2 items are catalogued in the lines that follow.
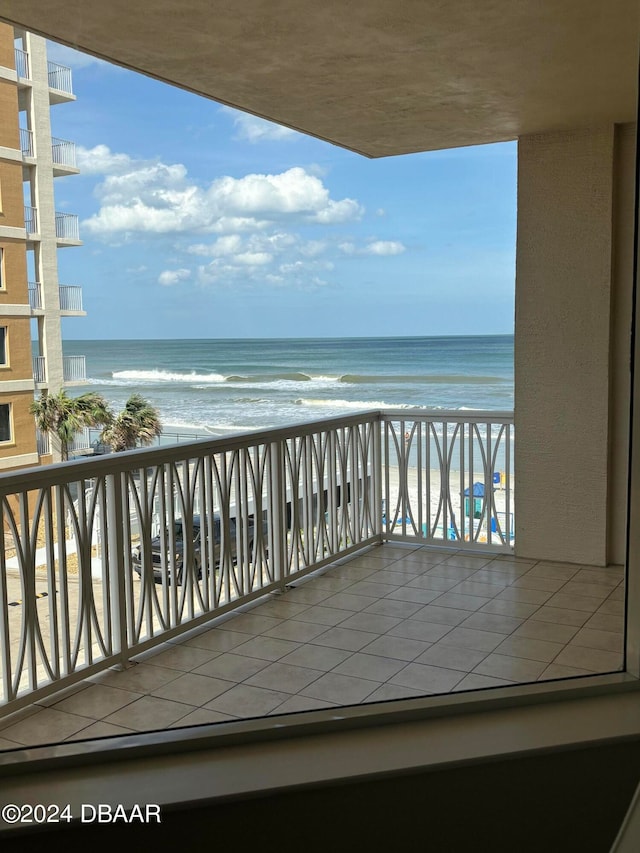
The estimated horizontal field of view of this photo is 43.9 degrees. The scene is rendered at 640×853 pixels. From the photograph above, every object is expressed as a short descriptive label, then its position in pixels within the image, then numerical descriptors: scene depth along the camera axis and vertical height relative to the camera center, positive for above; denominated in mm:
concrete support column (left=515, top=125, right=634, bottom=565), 4191 +34
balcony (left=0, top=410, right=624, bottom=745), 2678 -1085
